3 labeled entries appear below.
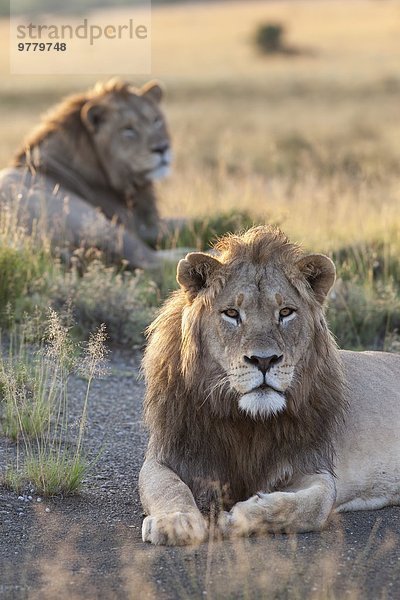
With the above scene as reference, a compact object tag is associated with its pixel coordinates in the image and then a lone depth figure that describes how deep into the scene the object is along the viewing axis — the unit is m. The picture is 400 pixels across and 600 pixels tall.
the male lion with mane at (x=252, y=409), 9.73
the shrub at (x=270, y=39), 96.50
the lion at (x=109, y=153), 21.00
